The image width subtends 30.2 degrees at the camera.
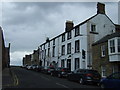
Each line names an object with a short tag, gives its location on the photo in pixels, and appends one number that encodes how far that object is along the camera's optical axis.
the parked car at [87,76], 20.41
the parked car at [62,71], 29.54
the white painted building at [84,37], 33.59
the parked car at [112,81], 14.27
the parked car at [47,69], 36.78
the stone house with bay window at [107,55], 25.88
